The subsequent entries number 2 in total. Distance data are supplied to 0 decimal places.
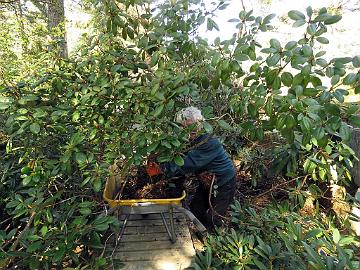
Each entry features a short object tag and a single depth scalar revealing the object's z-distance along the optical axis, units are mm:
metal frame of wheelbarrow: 2086
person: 2340
